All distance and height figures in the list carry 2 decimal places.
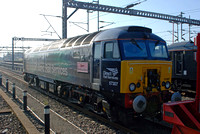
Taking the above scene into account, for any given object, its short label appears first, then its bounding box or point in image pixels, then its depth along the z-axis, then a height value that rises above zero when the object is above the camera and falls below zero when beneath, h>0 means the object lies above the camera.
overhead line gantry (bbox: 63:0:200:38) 18.23 +4.99
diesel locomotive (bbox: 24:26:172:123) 6.72 -0.33
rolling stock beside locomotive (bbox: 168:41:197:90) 13.22 -0.14
